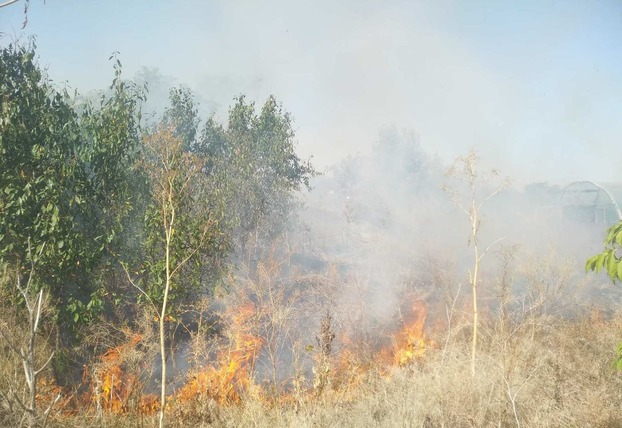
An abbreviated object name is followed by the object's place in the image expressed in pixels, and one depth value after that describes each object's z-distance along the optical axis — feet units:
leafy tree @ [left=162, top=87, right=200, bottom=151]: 62.34
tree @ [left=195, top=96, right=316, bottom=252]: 58.75
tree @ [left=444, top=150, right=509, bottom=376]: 33.24
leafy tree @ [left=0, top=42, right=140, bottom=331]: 25.61
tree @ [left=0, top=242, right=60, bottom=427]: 9.93
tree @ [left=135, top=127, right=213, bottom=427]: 24.80
